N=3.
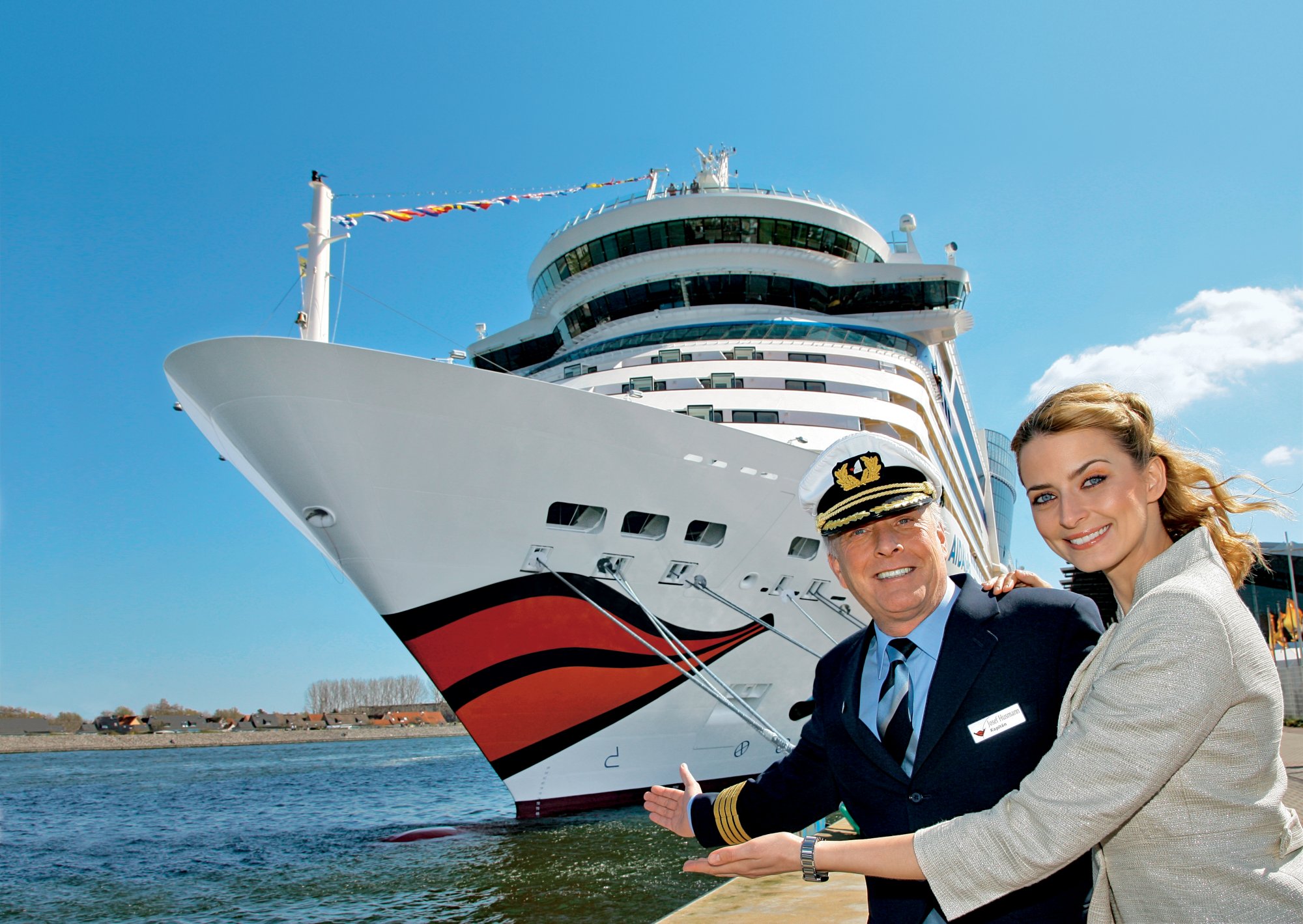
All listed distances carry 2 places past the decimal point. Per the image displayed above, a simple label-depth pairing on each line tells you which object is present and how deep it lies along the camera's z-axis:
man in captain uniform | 1.65
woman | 1.17
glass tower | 36.22
